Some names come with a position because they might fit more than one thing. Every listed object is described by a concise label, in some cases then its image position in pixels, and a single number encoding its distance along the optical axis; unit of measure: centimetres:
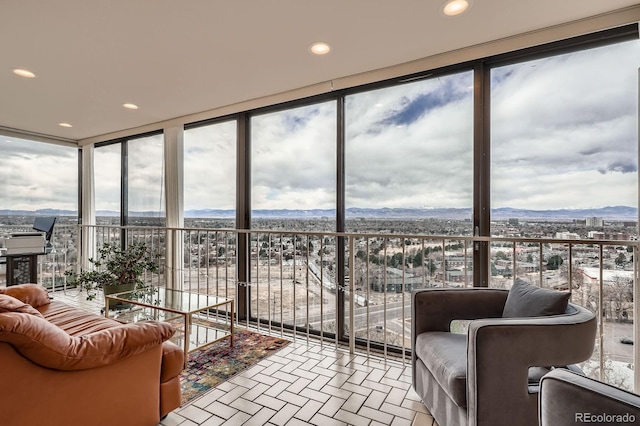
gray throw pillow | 153
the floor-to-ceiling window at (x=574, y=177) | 205
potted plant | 382
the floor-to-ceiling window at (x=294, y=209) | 309
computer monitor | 459
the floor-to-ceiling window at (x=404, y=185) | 258
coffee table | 247
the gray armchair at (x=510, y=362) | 132
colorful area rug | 219
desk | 385
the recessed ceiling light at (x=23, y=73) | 272
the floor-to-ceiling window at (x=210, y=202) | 371
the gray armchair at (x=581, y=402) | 74
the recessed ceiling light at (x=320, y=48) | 231
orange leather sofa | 122
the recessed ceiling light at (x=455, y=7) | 186
